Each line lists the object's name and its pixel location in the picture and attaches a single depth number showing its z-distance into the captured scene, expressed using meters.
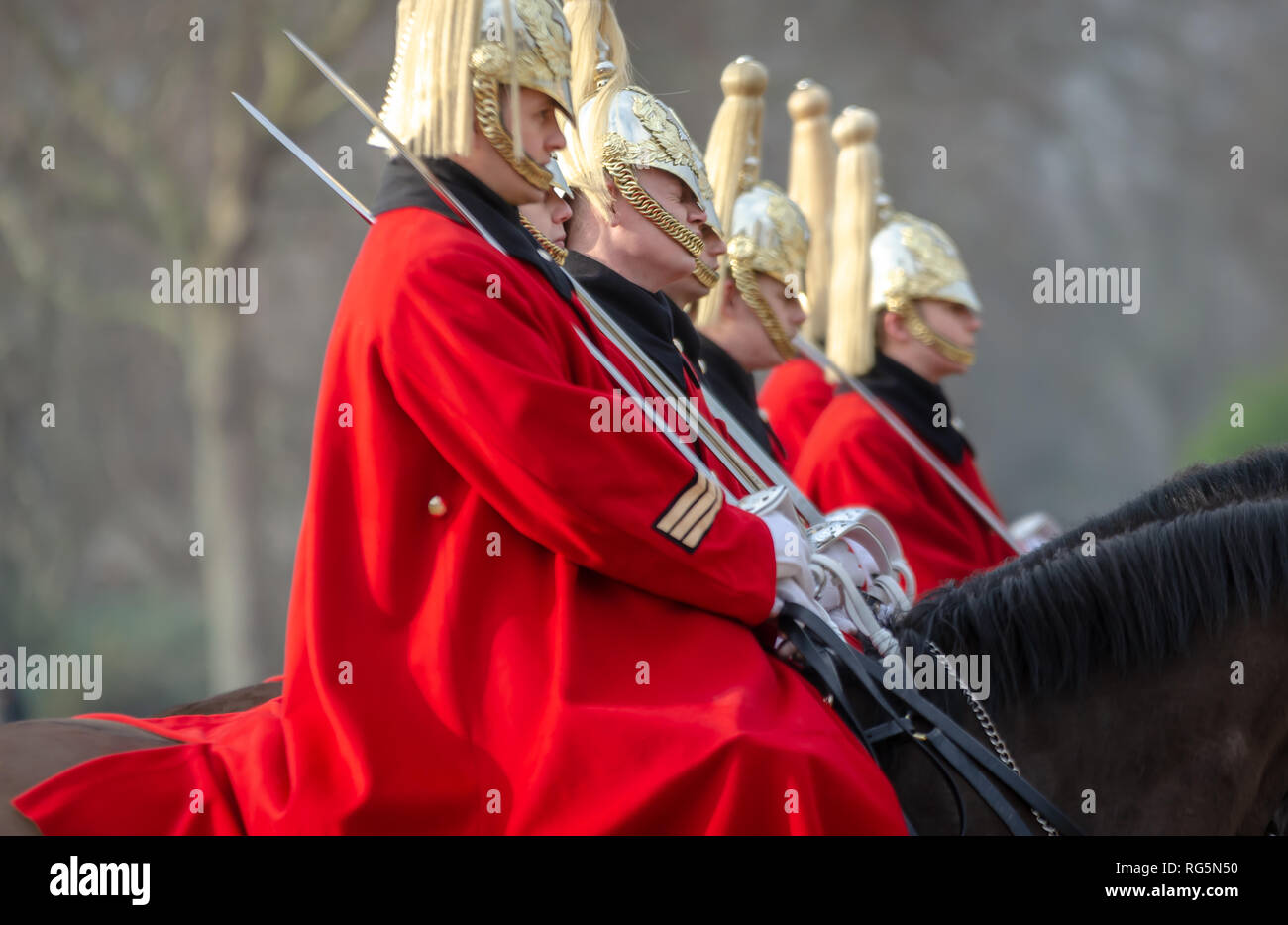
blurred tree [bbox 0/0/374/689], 23.30
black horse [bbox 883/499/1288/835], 5.50
